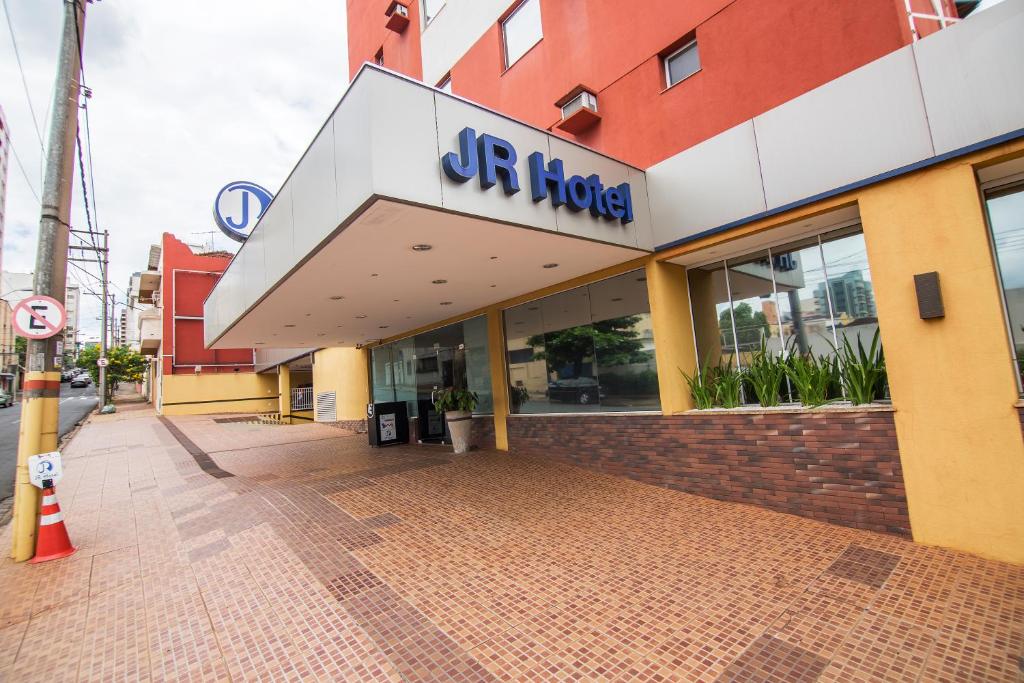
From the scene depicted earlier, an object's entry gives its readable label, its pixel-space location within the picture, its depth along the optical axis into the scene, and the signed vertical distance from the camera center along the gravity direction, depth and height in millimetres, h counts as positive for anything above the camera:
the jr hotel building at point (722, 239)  4168 +1676
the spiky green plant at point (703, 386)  6276 -232
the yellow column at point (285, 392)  23594 +672
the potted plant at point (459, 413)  9680 -463
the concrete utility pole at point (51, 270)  4848 +1733
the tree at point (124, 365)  36531 +4378
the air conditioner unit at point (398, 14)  12750 +10272
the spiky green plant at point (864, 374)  4895 -204
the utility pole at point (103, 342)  25609 +4548
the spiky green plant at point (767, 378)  5562 -176
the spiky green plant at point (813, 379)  5105 -222
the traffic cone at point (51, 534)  4805 -1106
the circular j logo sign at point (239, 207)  10883 +4777
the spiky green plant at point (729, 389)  6043 -287
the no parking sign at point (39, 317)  4785 +1141
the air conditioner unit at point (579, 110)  7895 +4520
